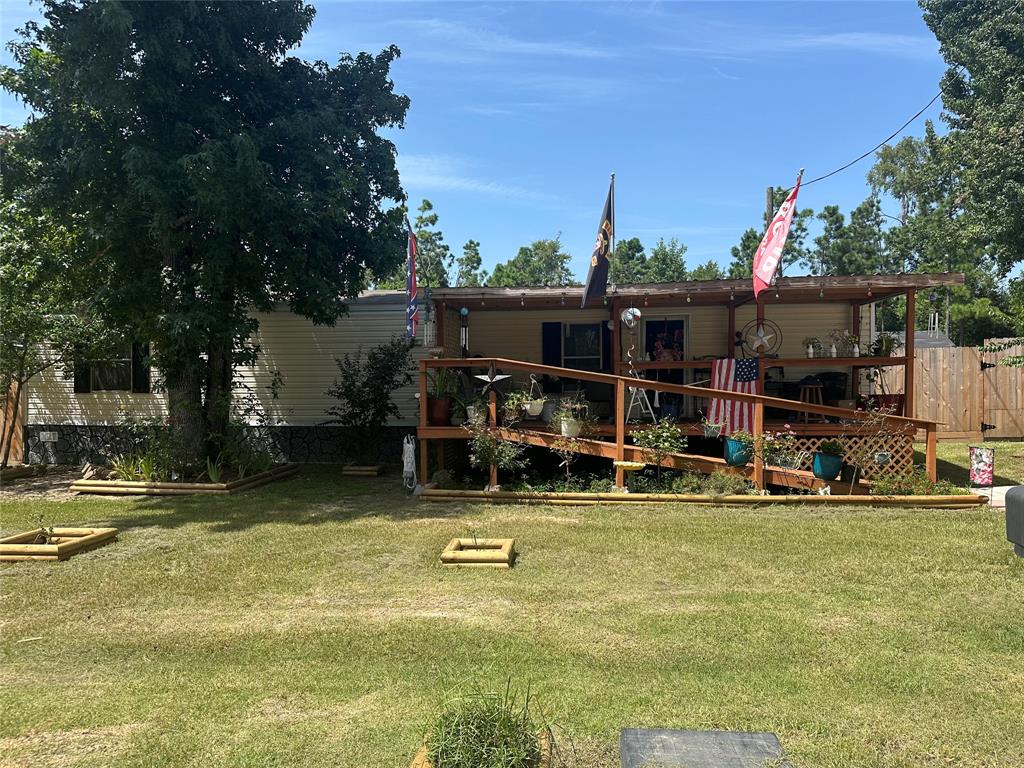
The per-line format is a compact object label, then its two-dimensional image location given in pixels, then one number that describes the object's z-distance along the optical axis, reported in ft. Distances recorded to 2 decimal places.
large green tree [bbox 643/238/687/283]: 180.65
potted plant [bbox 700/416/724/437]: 27.84
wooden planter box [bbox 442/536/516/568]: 17.03
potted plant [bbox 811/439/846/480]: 25.38
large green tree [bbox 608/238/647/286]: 191.53
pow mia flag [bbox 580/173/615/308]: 27.35
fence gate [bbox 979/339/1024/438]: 44.04
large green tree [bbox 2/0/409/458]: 25.23
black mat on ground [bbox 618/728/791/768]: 7.47
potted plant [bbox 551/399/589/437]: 27.66
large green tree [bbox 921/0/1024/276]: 49.39
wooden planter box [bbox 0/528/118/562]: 18.76
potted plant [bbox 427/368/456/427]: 28.91
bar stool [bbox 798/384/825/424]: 35.45
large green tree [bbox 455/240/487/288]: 189.57
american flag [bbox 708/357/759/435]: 27.78
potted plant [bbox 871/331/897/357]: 34.55
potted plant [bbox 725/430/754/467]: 25.91
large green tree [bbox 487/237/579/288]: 225.15
